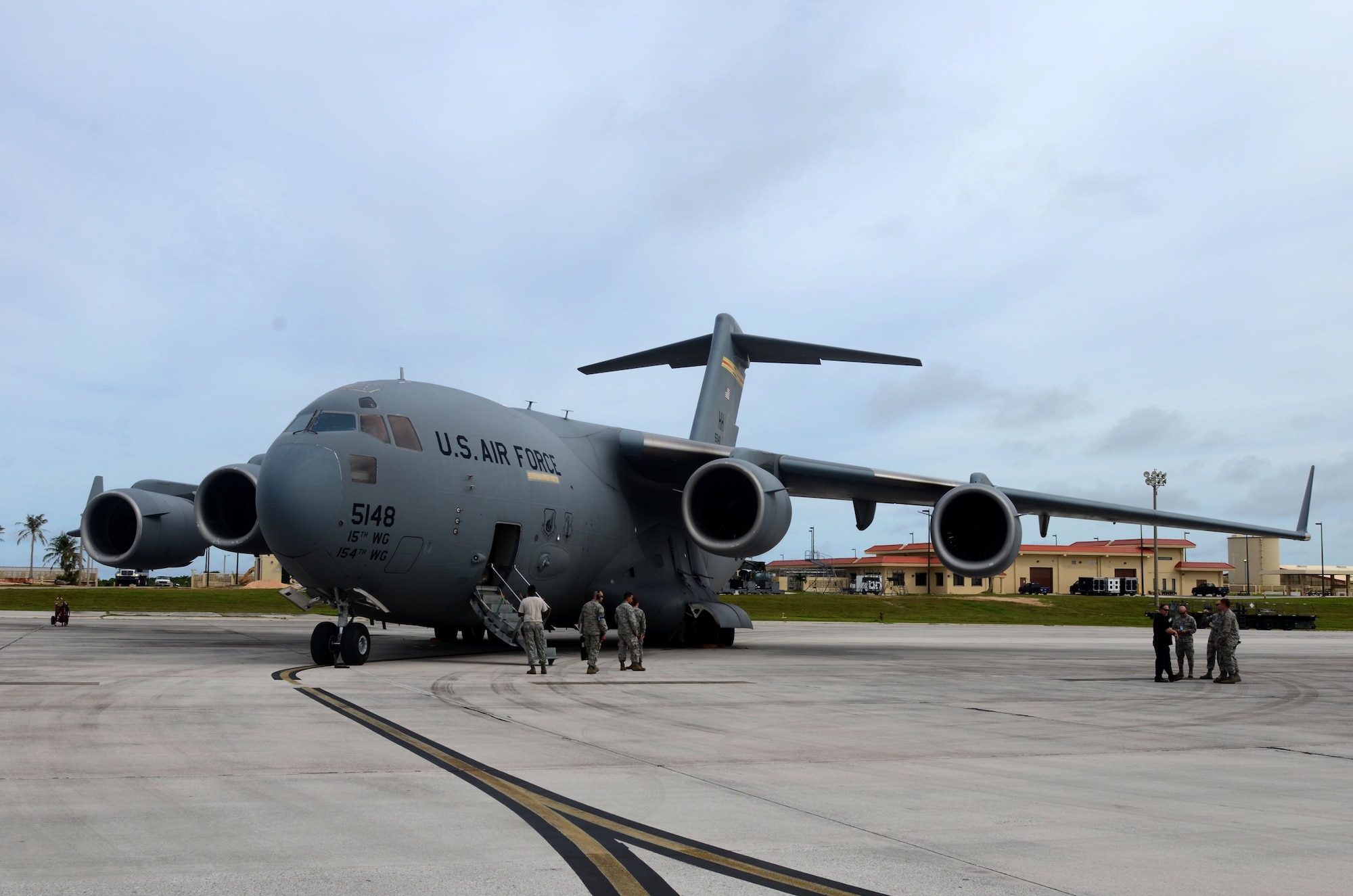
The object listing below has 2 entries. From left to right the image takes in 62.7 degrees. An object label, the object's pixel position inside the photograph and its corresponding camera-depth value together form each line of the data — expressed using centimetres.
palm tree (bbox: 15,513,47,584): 13975
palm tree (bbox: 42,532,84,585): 8728
